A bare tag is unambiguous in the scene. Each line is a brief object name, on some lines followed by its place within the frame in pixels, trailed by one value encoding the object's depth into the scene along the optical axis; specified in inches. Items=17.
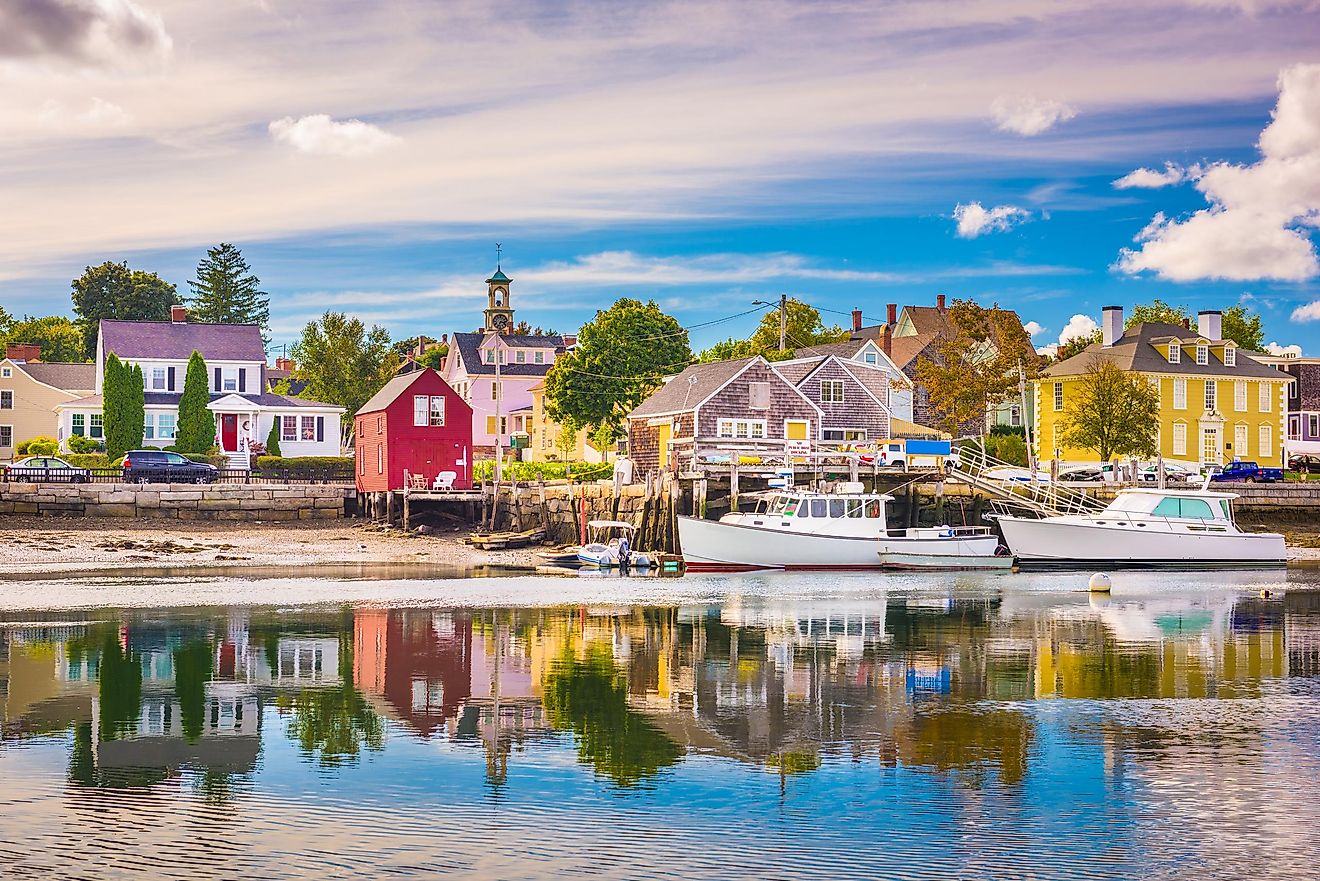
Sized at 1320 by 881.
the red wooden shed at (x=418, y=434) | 2487.7
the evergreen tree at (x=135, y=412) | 2888.8
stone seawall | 2320.4
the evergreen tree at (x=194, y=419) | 2923.2
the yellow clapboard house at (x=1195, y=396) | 2805.1
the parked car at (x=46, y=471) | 2394.2
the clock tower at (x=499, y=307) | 4569.4
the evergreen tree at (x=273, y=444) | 3051.2
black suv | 2495.1
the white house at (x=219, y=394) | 3095.5
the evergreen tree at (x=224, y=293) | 5511.8
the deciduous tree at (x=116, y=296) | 5104.3
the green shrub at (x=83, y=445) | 2979.8
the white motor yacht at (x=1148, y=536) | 1768.0
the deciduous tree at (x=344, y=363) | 4097.0
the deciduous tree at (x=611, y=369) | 3063.5
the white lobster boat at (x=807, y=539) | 1685.5
